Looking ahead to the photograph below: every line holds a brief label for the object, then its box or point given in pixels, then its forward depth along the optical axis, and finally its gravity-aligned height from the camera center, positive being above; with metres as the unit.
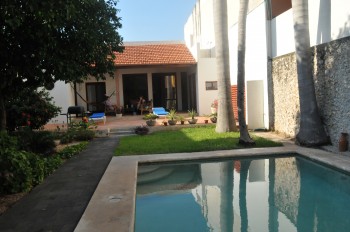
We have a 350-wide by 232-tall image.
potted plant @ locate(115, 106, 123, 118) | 21.21 -0.70
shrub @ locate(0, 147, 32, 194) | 6.65 -1.35
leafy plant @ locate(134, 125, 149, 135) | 14.98 -1.36
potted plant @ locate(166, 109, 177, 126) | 16.67 -0.99
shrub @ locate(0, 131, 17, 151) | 7.04 -0.77
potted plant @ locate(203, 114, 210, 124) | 17.13 -1.18
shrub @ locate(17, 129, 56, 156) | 10.86 -1.29
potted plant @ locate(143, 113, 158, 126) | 16.51 -1.03
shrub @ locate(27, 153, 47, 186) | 7.54 -1.48
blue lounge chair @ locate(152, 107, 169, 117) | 19.30 -0.78
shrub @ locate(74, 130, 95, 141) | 14.05 -1.40
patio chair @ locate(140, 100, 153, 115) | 21.83 -0.51
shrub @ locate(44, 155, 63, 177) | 8.57 -1.64
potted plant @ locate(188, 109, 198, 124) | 16.80 -1.17
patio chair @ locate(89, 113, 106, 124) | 18.22 -0.88
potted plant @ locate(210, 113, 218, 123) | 17.27 -1.10
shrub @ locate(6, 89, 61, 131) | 14.16 -0.33
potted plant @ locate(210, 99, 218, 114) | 18.84 -0.57
